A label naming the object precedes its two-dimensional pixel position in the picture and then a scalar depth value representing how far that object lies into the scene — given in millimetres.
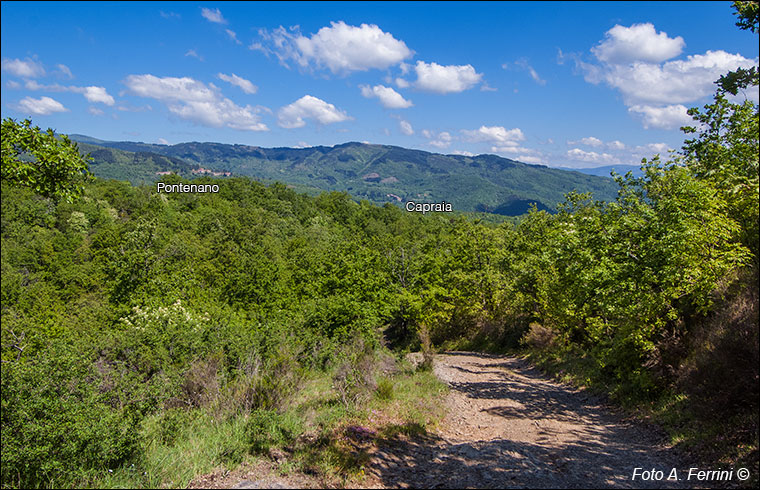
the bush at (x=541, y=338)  19830
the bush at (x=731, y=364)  6590
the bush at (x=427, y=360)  13539
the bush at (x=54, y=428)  5598
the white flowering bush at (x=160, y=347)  14109
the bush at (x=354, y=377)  8773
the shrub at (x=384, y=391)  9256
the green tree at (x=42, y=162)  5383
